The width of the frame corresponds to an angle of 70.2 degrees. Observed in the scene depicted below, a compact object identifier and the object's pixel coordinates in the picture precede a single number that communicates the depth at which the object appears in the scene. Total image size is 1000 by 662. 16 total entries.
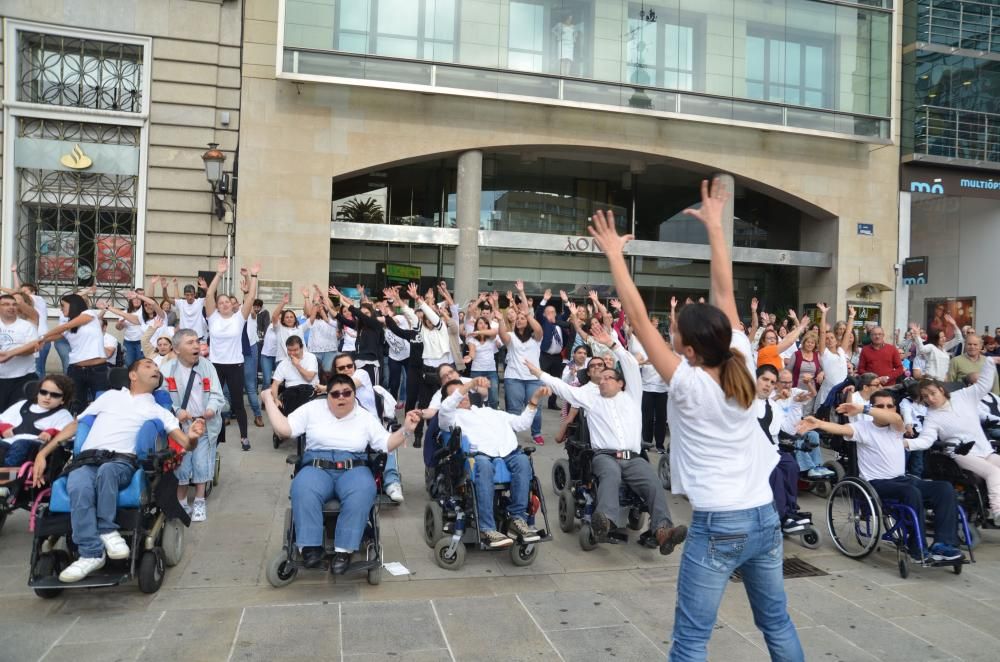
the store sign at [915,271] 19.36
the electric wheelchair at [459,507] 5.30
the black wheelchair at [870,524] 5.34
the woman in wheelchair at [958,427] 6.18
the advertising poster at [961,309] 22.11
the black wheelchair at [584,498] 5.76
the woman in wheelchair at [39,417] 5.48
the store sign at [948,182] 20.39
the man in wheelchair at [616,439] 5.52
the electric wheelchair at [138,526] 4.41
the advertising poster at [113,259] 15.29
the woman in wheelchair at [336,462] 4.67
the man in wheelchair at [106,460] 4.38
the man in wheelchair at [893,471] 5.34
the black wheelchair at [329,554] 4.71
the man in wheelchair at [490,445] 5.34
